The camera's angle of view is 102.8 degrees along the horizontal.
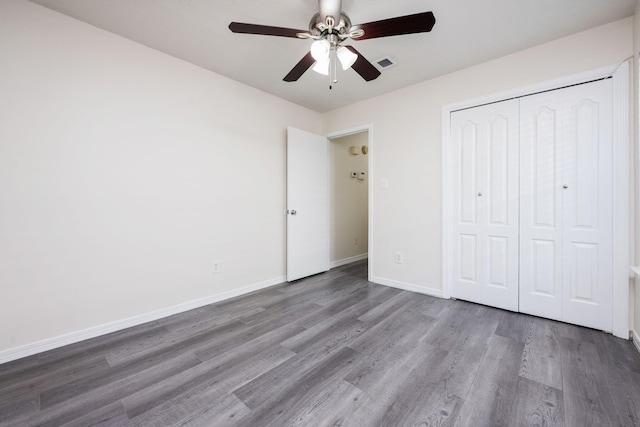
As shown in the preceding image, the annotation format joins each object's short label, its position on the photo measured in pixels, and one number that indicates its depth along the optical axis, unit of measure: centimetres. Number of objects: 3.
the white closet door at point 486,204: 244
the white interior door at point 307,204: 339
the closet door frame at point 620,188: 193
